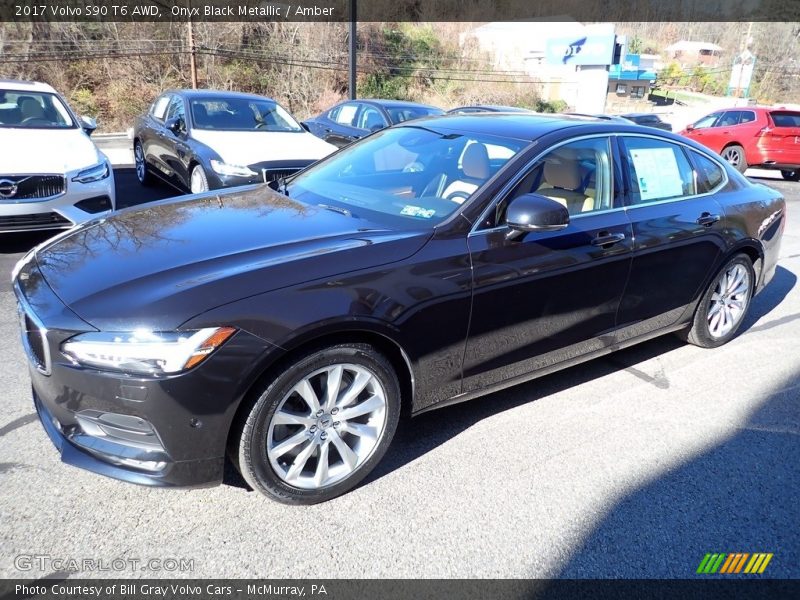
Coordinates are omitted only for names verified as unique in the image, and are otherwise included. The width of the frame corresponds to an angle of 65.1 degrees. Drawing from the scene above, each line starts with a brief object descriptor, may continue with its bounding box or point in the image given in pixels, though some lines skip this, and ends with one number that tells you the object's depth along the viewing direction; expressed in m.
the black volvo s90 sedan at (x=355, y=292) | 2.35
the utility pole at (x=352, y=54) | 14.97
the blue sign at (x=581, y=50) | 31.22
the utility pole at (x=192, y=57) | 21.43
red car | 14.75
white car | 5.75
